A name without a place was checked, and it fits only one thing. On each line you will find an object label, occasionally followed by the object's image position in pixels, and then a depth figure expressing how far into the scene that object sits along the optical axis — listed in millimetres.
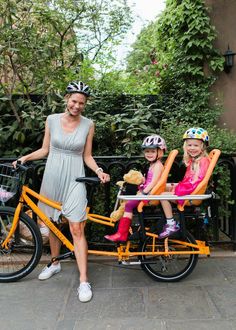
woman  3402
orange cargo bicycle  3486
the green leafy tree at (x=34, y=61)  5039
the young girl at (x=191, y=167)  3439
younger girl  3463
